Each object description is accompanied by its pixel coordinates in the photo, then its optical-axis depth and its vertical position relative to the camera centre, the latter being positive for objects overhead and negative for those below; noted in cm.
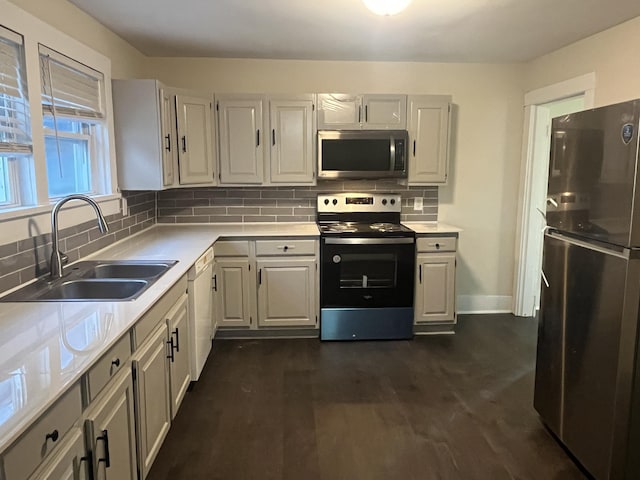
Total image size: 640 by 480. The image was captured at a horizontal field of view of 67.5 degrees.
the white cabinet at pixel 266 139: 381 +29
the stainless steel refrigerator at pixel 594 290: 190 -50
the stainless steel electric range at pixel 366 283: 370 -83
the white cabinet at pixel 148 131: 323 +30
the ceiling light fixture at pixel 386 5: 218 +78
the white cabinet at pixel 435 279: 381 -82
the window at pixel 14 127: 206 +21
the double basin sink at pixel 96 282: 210 -51
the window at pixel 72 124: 246 +29
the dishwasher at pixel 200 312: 283 -85
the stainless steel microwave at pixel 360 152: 384 +19
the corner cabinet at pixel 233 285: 370 -85
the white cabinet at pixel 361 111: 384 +51
